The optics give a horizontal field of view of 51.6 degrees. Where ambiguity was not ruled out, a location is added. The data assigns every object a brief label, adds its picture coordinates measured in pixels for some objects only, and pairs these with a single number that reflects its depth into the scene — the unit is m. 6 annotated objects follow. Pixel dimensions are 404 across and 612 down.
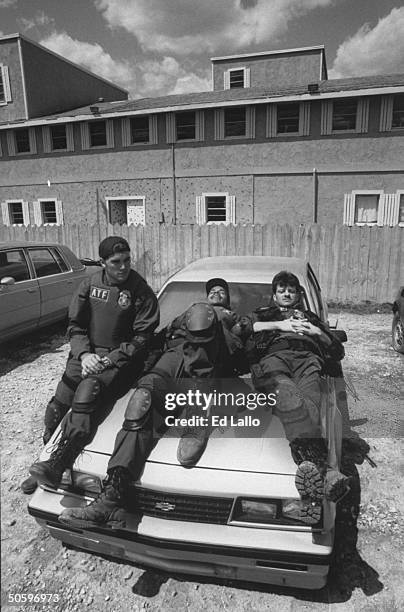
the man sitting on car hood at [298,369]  2.14
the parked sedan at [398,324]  6.59
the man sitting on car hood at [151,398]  2.25
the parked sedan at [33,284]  6.50
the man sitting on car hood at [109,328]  3.07
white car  2.12
